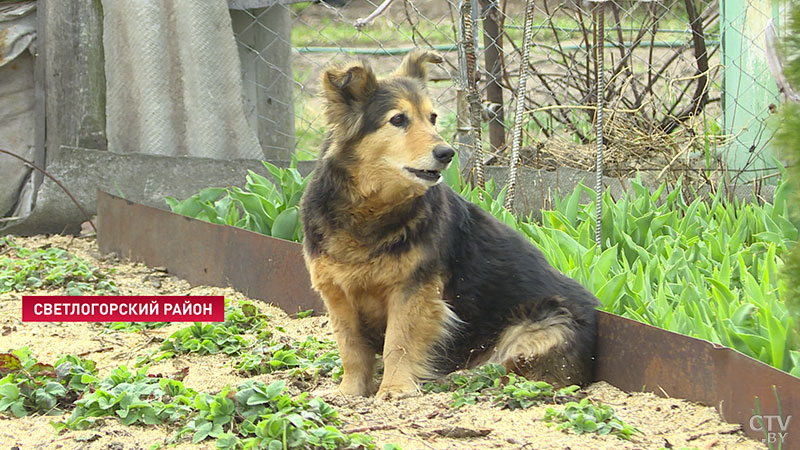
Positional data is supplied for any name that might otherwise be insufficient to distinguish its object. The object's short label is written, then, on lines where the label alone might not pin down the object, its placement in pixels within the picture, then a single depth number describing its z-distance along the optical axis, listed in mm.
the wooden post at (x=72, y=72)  13687
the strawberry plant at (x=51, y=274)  10555
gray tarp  13781
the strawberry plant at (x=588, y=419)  5636
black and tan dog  7105
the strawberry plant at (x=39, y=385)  6027
